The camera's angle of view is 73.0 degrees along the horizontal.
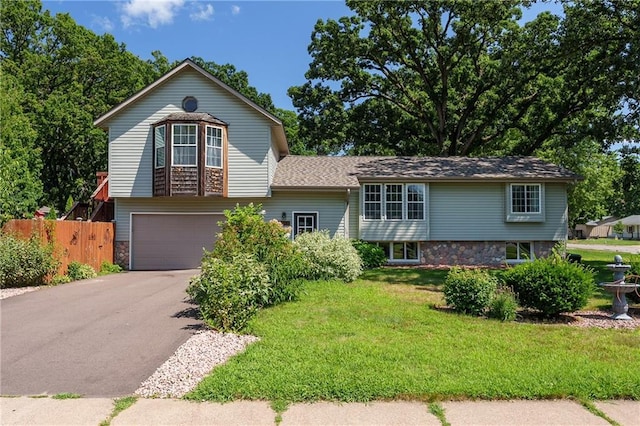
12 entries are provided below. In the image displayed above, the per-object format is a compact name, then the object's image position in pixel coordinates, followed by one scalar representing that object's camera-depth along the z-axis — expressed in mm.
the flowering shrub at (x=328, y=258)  11727
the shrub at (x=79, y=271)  13421
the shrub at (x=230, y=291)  6734
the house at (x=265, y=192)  16328
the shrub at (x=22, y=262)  11359
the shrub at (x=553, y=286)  7488
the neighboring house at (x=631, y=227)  59281
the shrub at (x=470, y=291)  7797
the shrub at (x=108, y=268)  15711
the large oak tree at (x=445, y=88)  22594
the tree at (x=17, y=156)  17722
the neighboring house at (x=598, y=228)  66750
